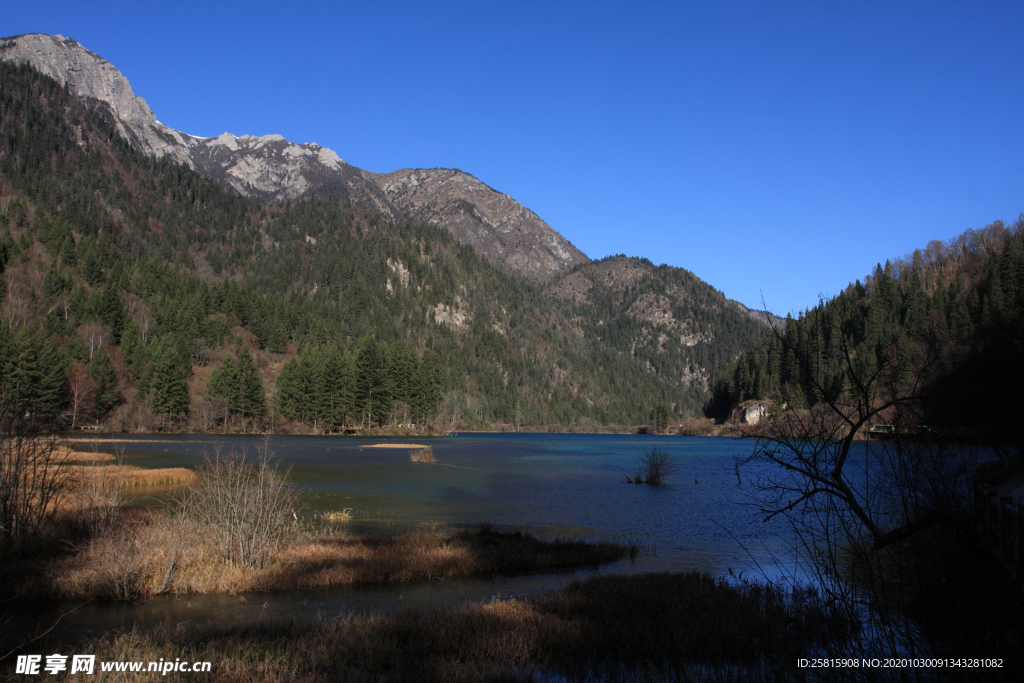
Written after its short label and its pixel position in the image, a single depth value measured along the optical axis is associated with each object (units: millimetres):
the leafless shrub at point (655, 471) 44281
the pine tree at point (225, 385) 95438
